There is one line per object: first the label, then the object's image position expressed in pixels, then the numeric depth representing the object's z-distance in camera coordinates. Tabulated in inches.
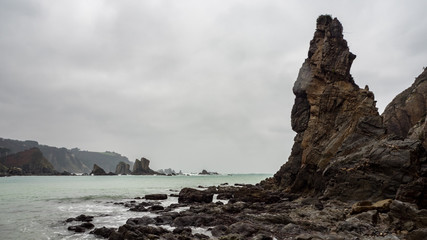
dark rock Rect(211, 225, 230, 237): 804.4
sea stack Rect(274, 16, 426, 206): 1146.7
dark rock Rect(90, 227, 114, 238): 821.1
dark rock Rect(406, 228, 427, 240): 559.8
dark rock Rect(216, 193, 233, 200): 2025.7
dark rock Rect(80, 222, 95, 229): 950.2
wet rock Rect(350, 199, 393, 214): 894.1
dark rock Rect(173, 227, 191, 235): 821.2
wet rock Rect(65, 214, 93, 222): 1093.0
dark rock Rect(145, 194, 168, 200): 2042.3
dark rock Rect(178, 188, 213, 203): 1726.1
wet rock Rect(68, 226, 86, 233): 899.4
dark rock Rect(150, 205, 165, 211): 1425.6
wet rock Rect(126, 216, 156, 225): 988.7
